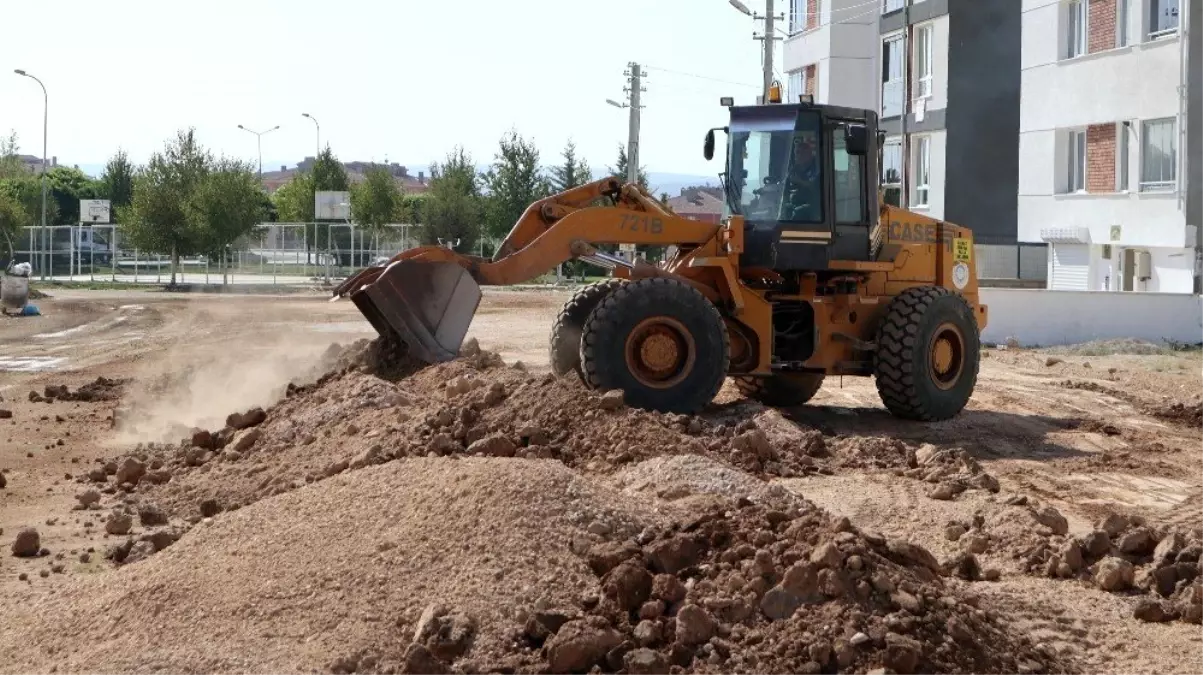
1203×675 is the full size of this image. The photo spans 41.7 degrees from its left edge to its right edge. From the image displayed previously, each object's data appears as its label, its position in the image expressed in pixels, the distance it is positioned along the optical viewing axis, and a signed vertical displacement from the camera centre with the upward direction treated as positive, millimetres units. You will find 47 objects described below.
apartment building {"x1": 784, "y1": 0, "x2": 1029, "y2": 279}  43000 +4682
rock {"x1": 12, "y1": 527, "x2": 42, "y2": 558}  10250 -1775
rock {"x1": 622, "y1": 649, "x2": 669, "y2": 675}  6746 -1639
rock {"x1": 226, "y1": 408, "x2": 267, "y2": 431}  14648 -1350
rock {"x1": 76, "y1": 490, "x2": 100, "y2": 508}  11978 -1723
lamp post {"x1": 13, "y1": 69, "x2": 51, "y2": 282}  65812 +6092
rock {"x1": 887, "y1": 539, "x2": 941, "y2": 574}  7891 -1359
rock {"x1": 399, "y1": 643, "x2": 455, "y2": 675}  6738 -1650
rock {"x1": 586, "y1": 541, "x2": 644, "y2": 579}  7684 -1351
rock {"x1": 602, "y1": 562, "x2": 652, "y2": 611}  7281 -1421
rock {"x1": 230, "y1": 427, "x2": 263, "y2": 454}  13670 -1446
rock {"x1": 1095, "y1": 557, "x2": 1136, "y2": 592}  9039 -1660
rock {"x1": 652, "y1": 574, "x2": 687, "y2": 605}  7219 -1419
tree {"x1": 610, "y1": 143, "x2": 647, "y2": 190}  69000 +5131
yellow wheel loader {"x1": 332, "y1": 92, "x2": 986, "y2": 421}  14883 -67
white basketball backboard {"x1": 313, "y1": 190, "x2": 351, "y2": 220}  69338 +3081
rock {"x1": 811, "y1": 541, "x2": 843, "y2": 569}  7215 -1253
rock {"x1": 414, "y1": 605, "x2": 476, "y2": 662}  6930 -1578
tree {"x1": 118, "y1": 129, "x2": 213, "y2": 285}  56062 +2011
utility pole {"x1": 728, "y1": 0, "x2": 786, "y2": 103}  46062 +7411
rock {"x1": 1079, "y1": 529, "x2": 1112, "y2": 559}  9633 -1581
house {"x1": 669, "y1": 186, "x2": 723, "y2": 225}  121250 +6261
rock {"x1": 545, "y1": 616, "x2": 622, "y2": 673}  6836 -1598
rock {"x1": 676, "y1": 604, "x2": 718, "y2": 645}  6930 -1516
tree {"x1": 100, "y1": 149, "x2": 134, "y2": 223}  89812 +5310
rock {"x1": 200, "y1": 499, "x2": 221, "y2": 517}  11352 -1693
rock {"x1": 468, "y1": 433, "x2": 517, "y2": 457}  11398 -1229
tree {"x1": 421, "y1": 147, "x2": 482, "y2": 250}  61844 +2477
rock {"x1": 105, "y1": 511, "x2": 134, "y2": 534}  10867 -1738
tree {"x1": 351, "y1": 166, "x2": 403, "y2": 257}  66500 +3207
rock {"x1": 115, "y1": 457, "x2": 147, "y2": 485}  12961 -1646
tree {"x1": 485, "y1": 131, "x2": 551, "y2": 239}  63750 +3801
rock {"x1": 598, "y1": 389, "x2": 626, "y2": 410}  13016 -1003
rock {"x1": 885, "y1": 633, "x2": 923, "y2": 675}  6719 -1583
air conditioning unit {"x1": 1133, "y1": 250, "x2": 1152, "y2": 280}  32156 +414
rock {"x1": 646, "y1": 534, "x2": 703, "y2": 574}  7550 -1315
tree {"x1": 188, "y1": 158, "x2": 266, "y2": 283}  55906 +2276
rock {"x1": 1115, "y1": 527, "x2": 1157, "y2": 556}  9680 -1570
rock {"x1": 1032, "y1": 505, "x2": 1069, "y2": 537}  10414 -1562
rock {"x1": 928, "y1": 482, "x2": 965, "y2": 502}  12094 -1594
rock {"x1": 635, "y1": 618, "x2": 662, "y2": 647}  6953 -1556
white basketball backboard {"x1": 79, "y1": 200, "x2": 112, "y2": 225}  71312 +2738
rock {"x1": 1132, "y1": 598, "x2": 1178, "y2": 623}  8508 -1751
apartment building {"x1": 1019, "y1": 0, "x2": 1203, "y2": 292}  30359 +2955
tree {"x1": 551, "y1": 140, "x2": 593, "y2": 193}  67312 +4555
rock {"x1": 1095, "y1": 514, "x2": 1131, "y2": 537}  10117 -1532
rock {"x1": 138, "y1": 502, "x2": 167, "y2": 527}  11250 -1745
